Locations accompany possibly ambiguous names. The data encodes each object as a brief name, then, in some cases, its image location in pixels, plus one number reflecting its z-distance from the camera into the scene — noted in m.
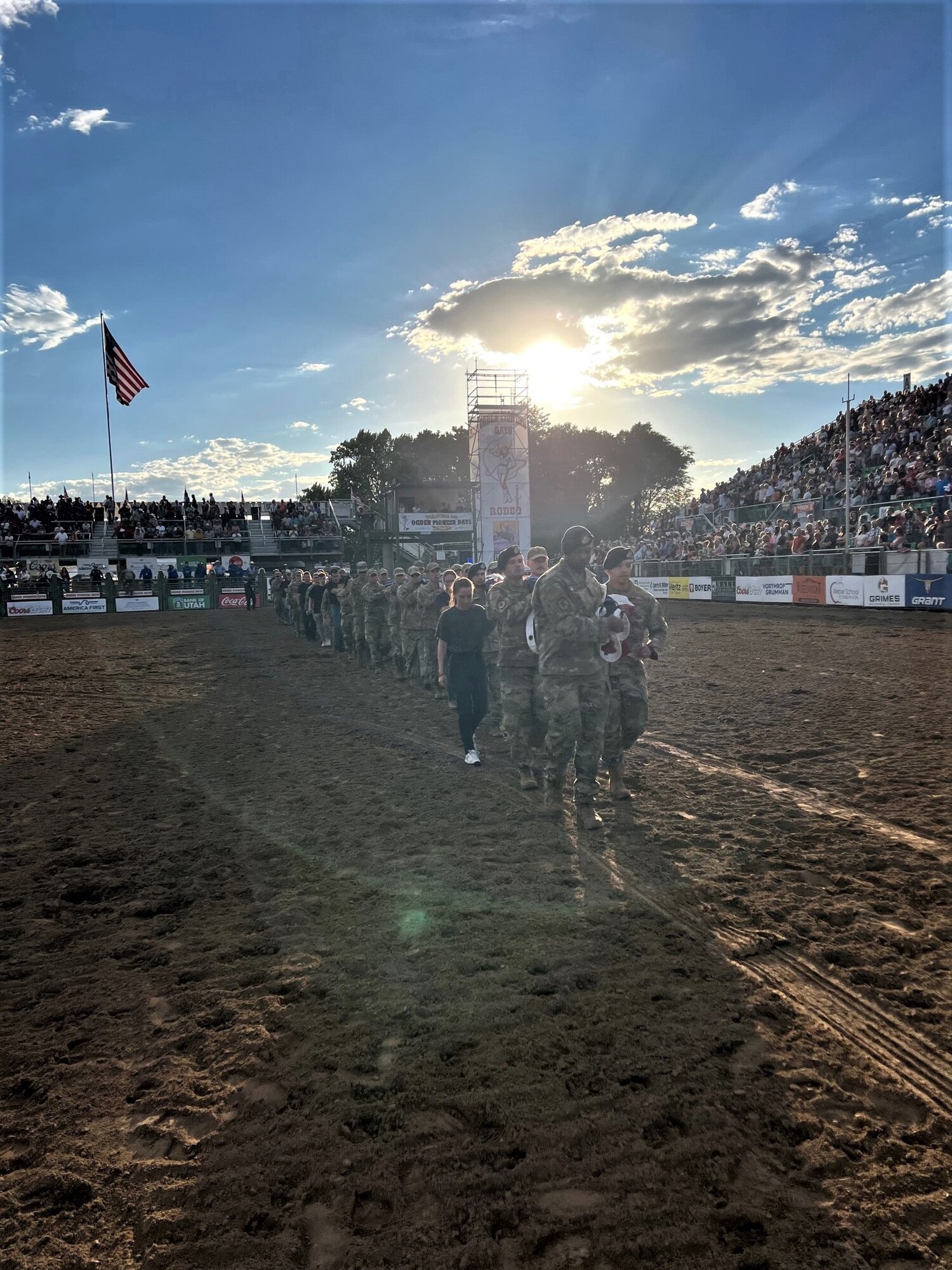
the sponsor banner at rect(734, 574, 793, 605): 26.14
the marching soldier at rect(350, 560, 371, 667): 16.17
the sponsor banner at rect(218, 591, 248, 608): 38.66
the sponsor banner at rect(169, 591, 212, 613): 37.44
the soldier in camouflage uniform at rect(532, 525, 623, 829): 6.08
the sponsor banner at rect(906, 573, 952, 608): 20.45
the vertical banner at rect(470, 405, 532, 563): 38.72
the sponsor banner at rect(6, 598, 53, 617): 34.69
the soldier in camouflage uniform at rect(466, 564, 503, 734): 9.73
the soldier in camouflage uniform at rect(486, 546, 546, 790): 7.17
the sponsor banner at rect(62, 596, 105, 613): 35.69
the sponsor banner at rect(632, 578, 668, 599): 34.25
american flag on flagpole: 35.69
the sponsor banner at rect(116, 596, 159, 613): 36.59
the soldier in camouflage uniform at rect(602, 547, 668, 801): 6.56
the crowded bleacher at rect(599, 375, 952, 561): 22.91
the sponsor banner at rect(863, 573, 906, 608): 21.64
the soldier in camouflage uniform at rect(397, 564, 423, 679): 12.89
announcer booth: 43.09
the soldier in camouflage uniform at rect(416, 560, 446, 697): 12.39
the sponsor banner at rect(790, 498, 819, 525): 28.95
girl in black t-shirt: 7.53
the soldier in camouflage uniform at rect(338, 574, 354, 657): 16.72
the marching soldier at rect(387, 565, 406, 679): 14.18
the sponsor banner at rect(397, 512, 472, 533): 42.97
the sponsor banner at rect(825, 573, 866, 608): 23.08
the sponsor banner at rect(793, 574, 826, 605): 24.55
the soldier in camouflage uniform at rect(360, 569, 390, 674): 14.84
